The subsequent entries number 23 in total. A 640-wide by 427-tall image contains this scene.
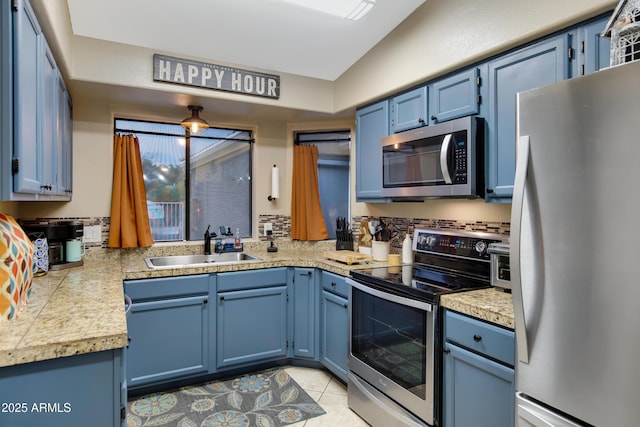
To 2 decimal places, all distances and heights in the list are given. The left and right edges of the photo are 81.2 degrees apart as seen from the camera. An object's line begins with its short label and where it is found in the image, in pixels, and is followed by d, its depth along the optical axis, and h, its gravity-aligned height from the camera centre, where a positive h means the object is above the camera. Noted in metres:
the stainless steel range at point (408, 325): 1.86 -0.64
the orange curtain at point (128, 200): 2.95 +0.08
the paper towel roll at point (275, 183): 3.57 +0.26
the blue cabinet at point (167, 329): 2.47 -0.82
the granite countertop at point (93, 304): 1.18 -0.41
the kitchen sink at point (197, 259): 3.11 -0.42
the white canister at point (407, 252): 2.75 -0.30
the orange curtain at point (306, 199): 3.55 +0.11
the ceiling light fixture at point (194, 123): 2.97 +0.69
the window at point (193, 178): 3.25 +0.29
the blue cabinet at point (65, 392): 1.13 -0.58
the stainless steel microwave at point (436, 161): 2.05 +0.31
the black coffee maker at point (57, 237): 2.40 -0.19
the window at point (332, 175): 3.69 +0.35
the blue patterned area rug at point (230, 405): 2.28 -1.28
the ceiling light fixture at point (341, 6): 2.24 +1.25
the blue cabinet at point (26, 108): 1.18 +0.38
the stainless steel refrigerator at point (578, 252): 1.02 -0.12
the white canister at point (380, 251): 2.90 -0.31
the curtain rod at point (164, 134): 3.10 +0.67
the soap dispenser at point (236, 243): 3.36 -0.30
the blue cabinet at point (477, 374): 1.54 -0.72
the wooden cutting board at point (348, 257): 2.74 -0.35
